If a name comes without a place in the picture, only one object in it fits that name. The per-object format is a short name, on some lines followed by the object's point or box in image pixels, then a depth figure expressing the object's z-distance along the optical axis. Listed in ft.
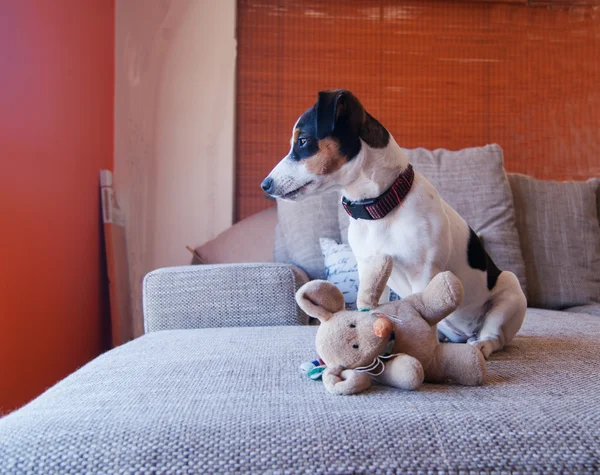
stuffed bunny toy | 2.61
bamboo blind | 9.00
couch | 1.85
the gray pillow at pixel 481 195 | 6.08
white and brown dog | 3.44
